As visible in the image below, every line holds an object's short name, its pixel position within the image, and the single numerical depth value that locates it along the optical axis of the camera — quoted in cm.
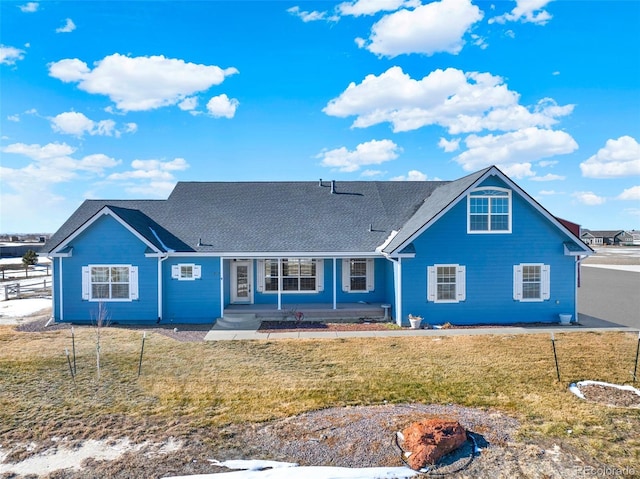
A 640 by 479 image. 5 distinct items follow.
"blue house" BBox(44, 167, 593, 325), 1578
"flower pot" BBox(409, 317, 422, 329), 1516
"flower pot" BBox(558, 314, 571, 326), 1588
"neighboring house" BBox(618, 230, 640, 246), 10677
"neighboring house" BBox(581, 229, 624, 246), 10569
